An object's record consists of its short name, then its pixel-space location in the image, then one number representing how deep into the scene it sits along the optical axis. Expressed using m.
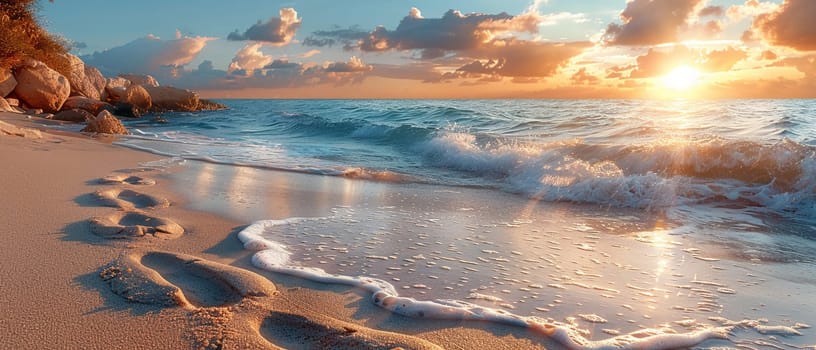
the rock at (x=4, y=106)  14.76
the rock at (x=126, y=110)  23.91
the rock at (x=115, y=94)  26.02
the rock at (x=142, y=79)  34.22
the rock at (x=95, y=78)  24.87
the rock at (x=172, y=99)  31.39
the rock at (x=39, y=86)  17.72
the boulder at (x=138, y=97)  26.70
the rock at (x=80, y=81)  22.30
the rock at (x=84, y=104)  19.31
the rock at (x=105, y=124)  11.62
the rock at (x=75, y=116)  15.44
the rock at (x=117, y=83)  26.20
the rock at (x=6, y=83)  17.06
